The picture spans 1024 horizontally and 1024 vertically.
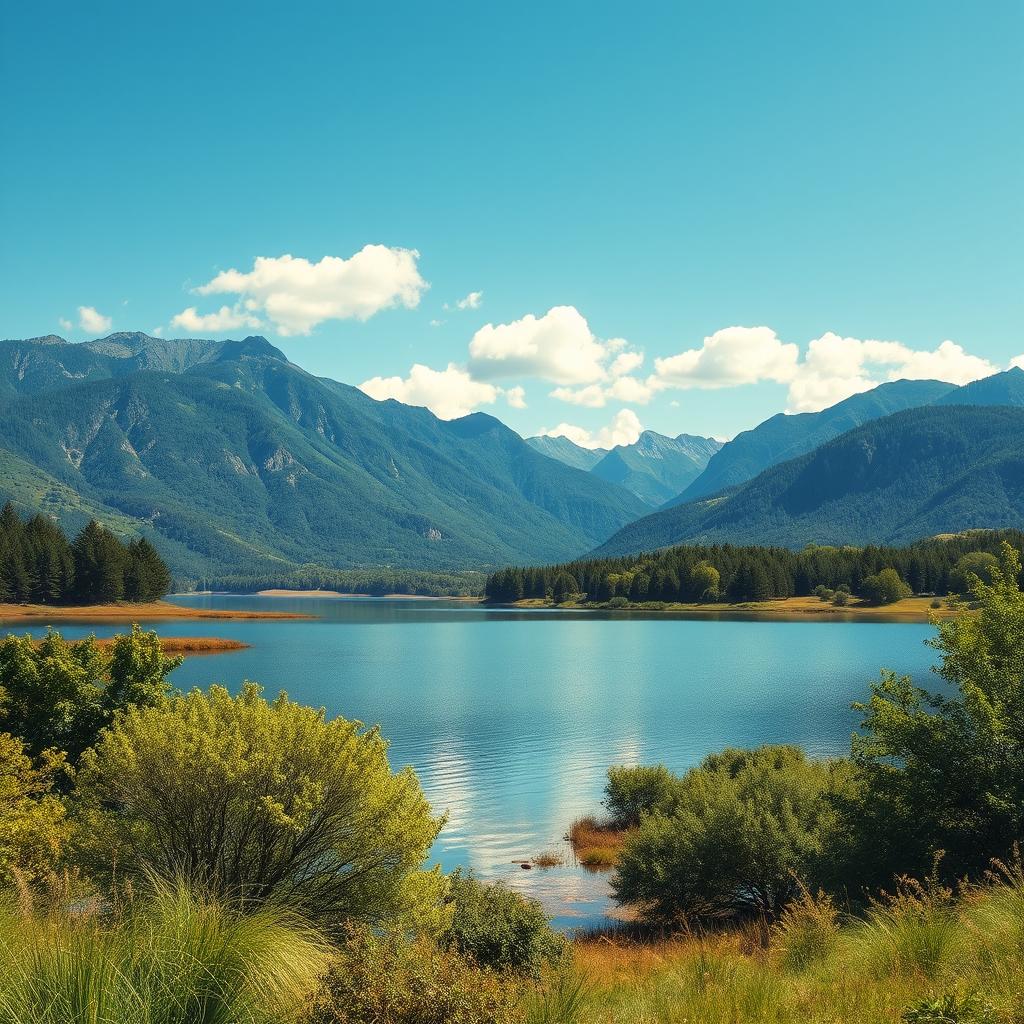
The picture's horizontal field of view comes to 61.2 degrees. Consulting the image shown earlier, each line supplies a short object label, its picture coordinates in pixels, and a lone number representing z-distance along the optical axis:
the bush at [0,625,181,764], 28.81
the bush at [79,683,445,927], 18.31
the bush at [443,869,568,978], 21.45
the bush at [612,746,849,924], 26.92
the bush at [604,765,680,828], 40.34
